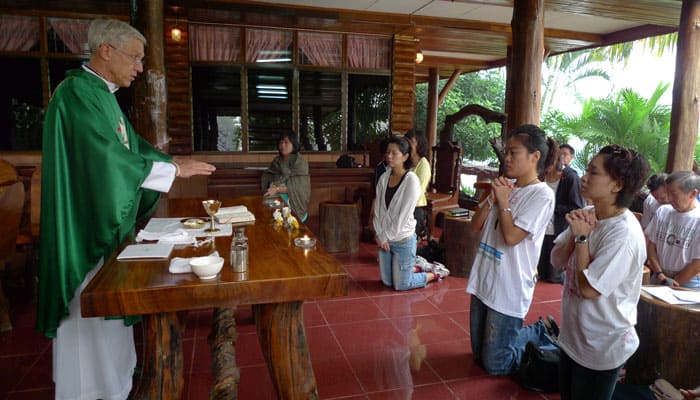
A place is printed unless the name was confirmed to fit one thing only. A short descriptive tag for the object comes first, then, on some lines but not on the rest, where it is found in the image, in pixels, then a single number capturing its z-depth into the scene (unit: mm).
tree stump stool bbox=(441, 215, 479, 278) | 4980
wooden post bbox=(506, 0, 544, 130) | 5062
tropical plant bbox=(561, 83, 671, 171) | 9344
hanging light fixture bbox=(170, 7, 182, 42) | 7602
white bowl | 1751
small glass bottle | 1856
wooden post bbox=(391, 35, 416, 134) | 8953
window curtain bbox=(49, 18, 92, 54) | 7387
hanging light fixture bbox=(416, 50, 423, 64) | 9654
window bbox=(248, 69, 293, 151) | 8422
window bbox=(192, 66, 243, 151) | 8102
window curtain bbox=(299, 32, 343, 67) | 8516
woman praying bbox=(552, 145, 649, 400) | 2021
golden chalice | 2555
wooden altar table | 1674
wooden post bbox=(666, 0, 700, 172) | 5895
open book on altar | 2799
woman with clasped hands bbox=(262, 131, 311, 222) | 5516
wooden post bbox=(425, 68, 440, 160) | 13648
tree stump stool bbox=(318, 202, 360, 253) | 5855
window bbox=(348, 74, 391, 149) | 8984
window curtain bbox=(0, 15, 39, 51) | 7243
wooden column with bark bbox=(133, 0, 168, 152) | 4637
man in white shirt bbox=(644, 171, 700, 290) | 3215
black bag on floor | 2748
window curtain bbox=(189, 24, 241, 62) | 7887
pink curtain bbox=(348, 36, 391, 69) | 8781
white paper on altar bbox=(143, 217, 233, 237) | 2463
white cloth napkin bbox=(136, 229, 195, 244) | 2289
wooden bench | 7168
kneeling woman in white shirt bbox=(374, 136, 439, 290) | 4309
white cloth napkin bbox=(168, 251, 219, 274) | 1832
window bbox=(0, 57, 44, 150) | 7402
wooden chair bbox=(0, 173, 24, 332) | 3375
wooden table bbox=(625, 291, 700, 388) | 2434
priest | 2227
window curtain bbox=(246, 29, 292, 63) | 8211
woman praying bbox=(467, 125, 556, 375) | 2705
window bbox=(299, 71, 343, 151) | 8734
